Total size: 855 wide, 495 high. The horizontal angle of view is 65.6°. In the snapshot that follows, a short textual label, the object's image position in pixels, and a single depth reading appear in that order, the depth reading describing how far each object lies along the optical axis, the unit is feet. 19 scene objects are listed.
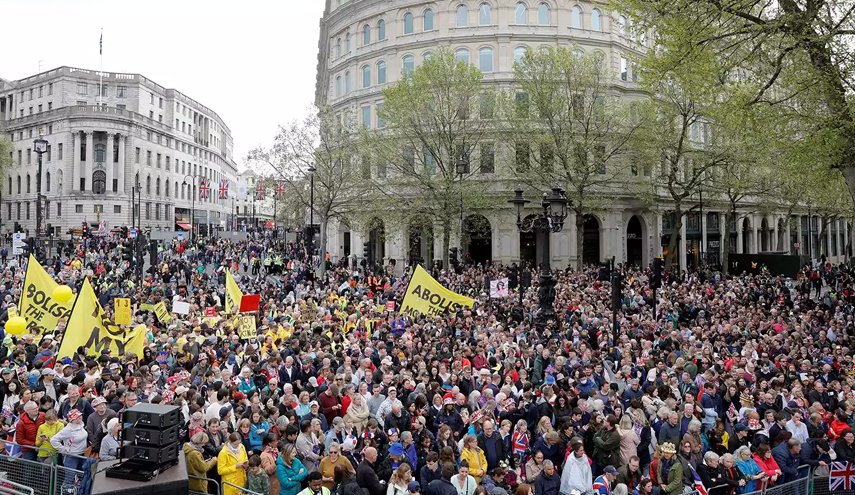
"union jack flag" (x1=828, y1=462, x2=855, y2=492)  31.60
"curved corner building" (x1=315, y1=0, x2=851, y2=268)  159.94
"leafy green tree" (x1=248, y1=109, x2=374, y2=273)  145.48
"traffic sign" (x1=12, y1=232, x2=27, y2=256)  114.32
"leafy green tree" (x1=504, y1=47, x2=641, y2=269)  128.06
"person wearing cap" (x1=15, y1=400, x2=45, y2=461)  32.04
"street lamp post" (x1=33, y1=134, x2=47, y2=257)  122.05
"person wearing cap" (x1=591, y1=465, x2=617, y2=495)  28.71
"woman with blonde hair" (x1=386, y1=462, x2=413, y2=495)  26.58
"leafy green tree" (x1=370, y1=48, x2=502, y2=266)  127.54
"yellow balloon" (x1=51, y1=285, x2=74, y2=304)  56.82
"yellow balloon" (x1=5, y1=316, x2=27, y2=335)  51.16
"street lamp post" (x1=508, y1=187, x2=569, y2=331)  66.95
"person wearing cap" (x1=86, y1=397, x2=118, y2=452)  32.09
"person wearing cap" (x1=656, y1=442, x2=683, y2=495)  28.76
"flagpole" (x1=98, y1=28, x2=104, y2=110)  304.71
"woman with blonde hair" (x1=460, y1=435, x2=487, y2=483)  30.04
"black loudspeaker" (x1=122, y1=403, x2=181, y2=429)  24.35
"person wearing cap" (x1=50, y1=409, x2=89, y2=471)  30.68
